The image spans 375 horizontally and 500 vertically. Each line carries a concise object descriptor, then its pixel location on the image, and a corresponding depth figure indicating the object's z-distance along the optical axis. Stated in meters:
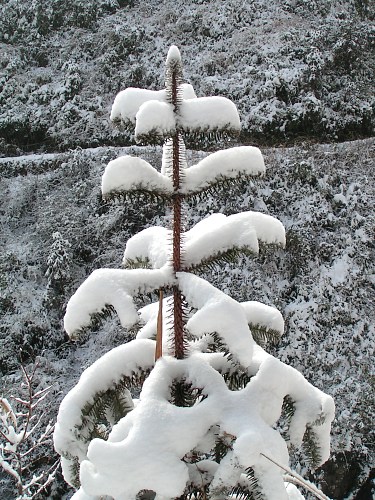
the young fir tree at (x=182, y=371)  1.64
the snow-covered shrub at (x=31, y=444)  7.84
